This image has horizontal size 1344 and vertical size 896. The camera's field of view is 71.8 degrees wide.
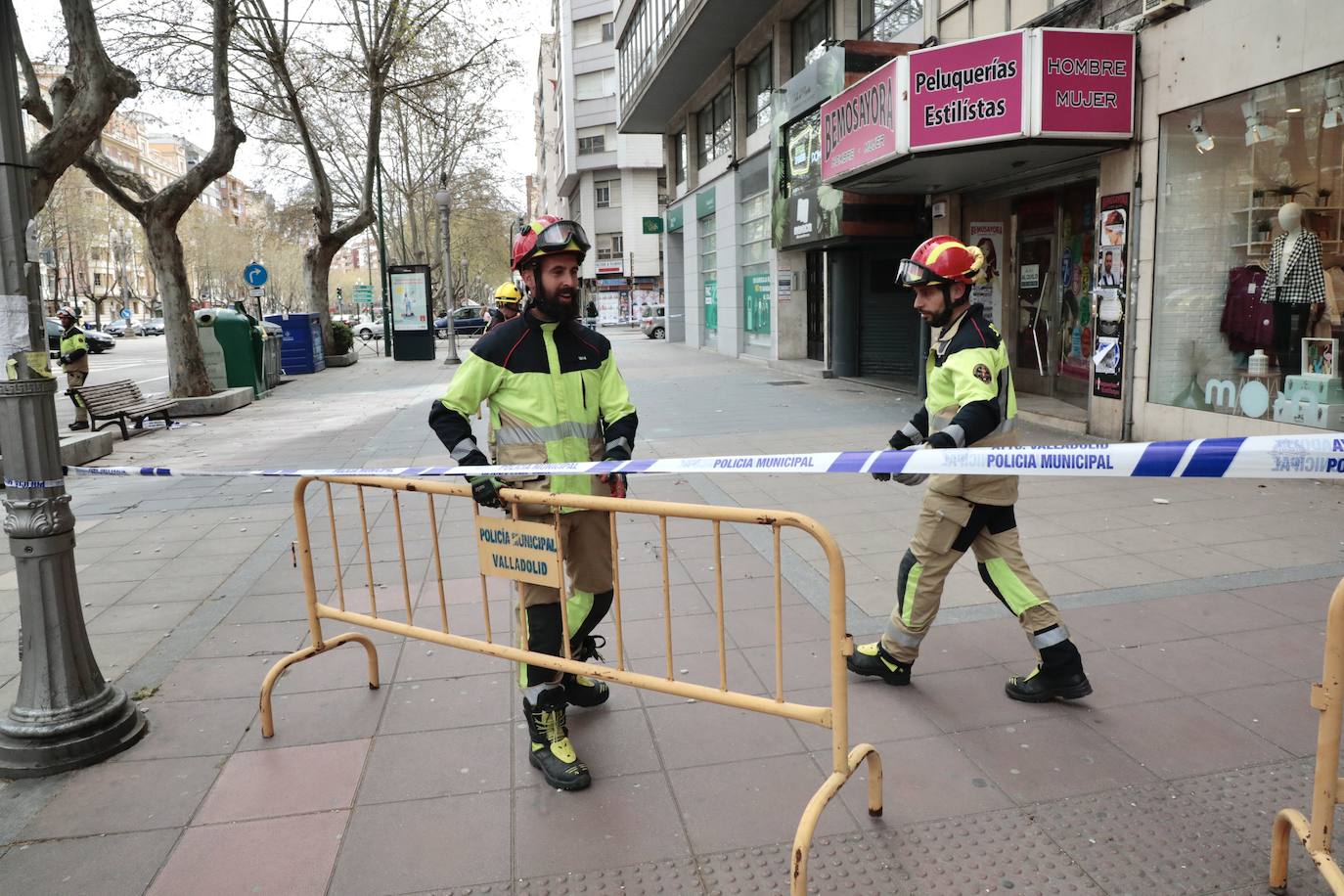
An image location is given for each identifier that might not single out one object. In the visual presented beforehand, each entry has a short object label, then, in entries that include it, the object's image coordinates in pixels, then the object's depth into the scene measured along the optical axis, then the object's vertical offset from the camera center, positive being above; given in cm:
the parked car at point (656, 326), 3912 -11
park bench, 1231 -89
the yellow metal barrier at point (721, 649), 254 -112
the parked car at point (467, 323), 4450 +30
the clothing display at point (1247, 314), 809 -7
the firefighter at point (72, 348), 1484 -12
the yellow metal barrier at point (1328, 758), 228 -115
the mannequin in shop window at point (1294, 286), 761 +15
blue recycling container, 2317 -25
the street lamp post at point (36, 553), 337 -78
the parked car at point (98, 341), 3853 -6
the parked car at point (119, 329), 5891 +69
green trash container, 1662 -19
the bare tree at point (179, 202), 1452 +214
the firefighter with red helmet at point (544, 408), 328 -28
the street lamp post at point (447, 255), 2589 +210
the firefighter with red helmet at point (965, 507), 356 -74
